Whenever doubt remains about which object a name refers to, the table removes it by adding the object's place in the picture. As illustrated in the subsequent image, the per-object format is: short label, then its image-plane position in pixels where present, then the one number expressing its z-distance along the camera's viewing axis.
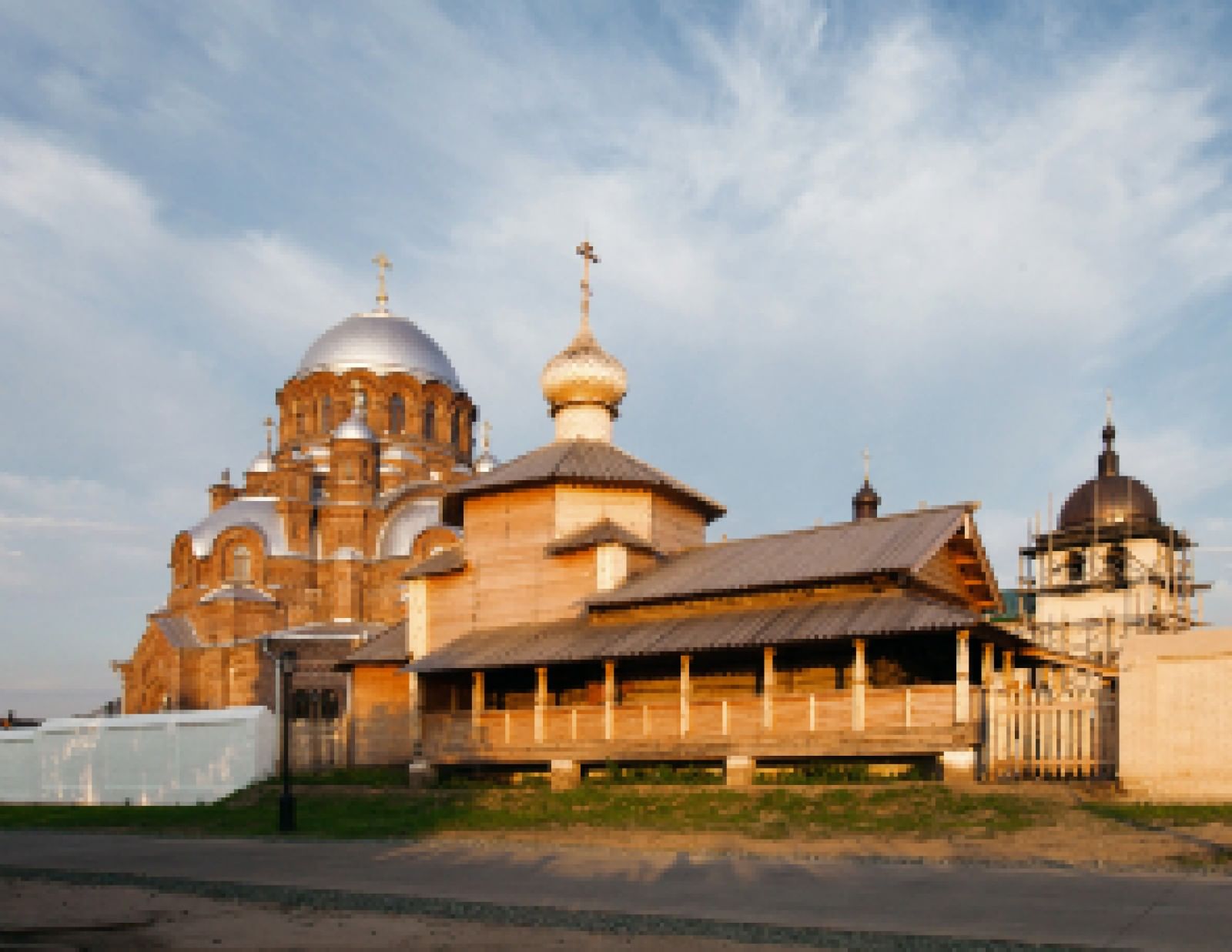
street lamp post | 19.30
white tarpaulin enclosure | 26.56
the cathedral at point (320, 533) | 50.62
